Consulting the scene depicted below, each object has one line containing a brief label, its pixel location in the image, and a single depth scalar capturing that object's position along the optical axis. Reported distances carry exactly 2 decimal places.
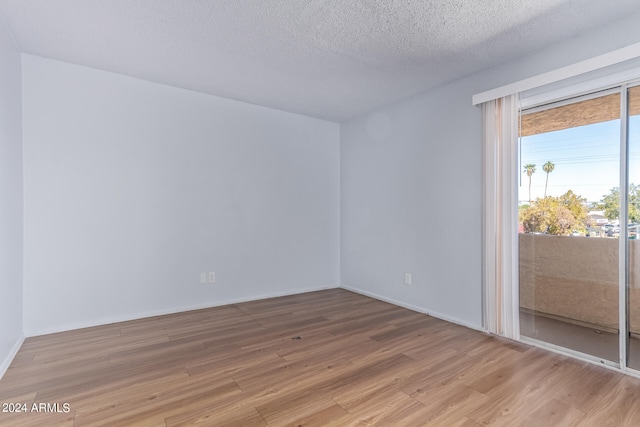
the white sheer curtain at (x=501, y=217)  2.92
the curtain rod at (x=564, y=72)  2.25
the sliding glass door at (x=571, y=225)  2.46
